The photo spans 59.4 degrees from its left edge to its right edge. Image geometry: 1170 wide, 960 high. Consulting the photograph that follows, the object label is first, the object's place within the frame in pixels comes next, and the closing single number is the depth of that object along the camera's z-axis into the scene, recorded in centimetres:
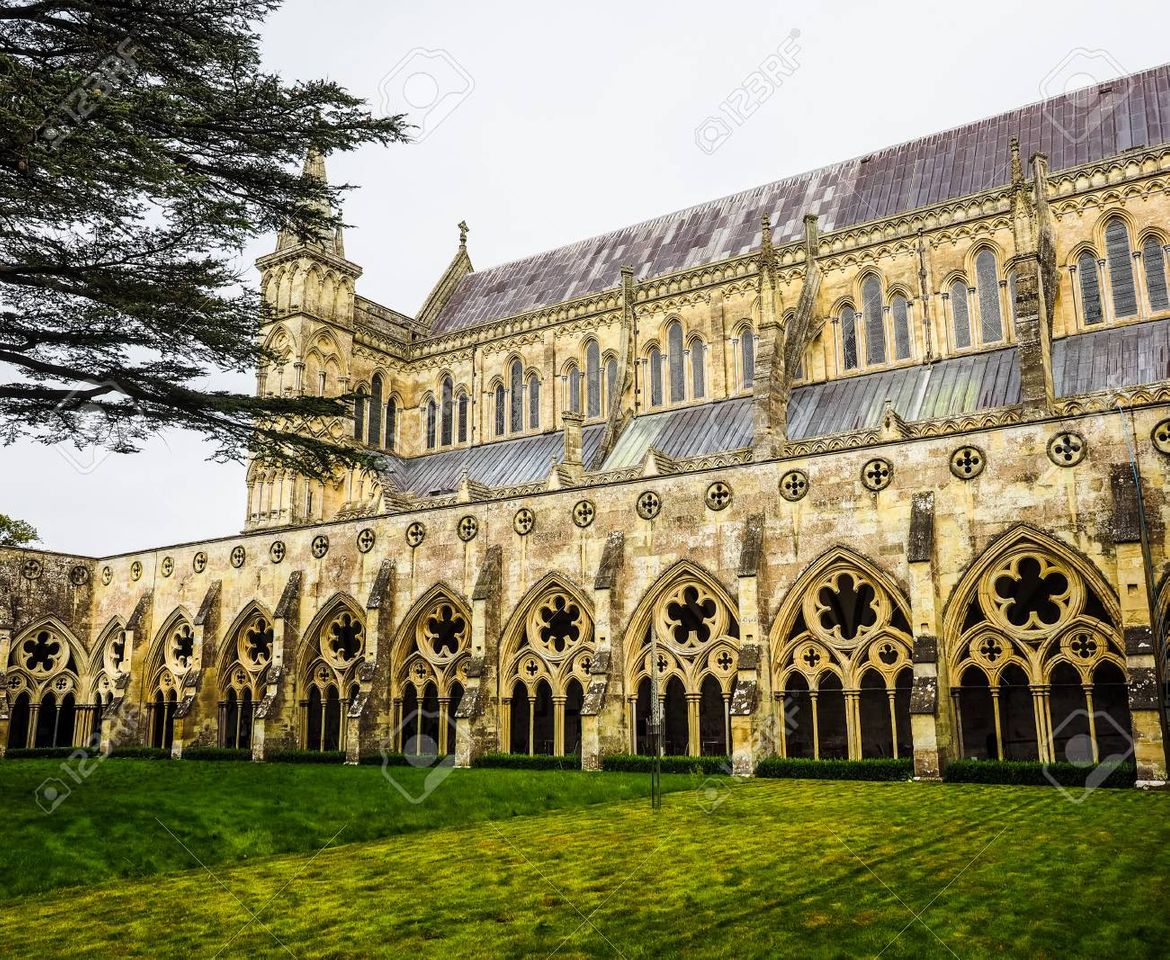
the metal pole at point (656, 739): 1505
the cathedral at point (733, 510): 2061
